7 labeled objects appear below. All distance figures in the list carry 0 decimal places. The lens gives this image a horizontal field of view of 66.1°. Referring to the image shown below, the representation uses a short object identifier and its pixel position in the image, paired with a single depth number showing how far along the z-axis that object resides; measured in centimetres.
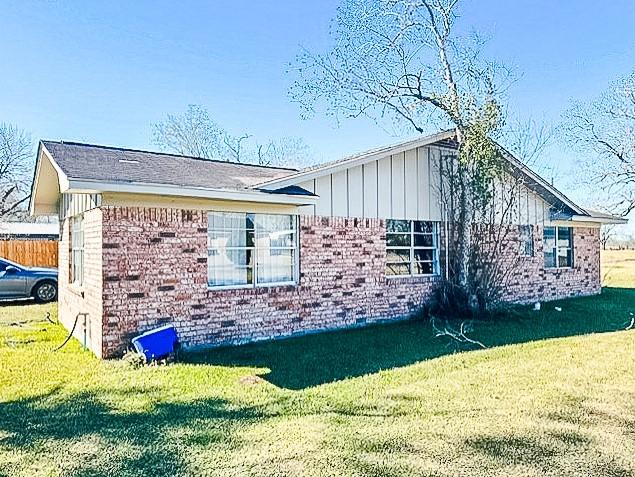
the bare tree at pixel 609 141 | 2472
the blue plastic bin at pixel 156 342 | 703
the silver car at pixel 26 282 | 1482
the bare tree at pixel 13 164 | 3325
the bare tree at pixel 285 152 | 3422
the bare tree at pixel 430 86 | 1150
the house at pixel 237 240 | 738
